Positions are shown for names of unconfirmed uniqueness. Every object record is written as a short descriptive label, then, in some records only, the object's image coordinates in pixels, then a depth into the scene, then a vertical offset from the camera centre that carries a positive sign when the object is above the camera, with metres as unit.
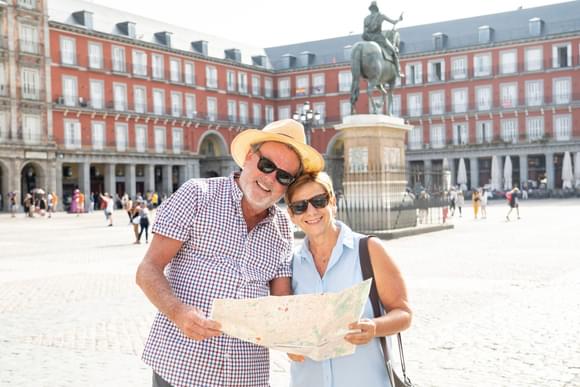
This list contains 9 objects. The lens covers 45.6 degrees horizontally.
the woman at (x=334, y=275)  2.76 -0.38
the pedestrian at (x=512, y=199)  26.28 -0.85
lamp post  26.45 +2.65
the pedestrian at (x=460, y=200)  29.98 -0.95
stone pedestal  18.22 +0.20
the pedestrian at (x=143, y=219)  18.66 -0.80
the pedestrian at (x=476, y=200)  27.66 -0.89
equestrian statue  18.56 +3.33
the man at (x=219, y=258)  2.70 -0.29
